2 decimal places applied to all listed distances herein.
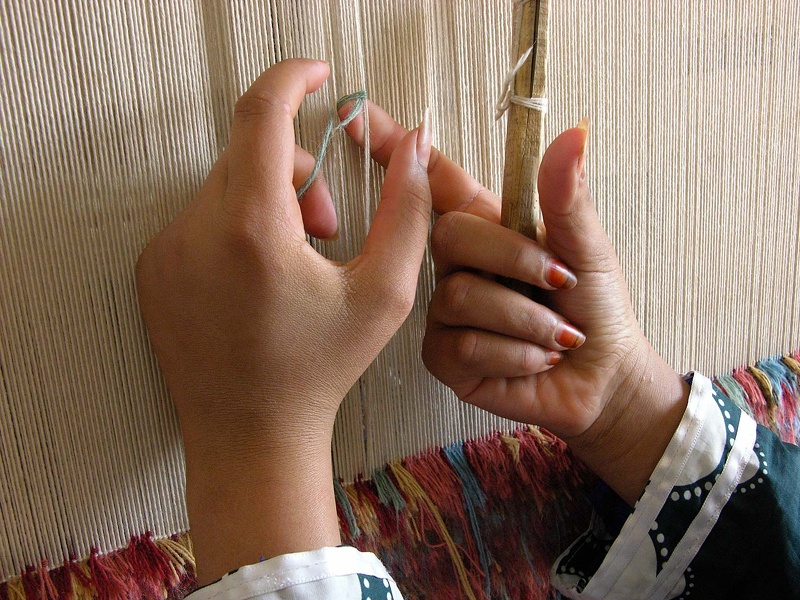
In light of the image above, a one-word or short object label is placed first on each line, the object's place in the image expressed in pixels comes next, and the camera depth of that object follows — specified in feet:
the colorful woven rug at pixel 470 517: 1.09
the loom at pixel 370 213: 0.95
